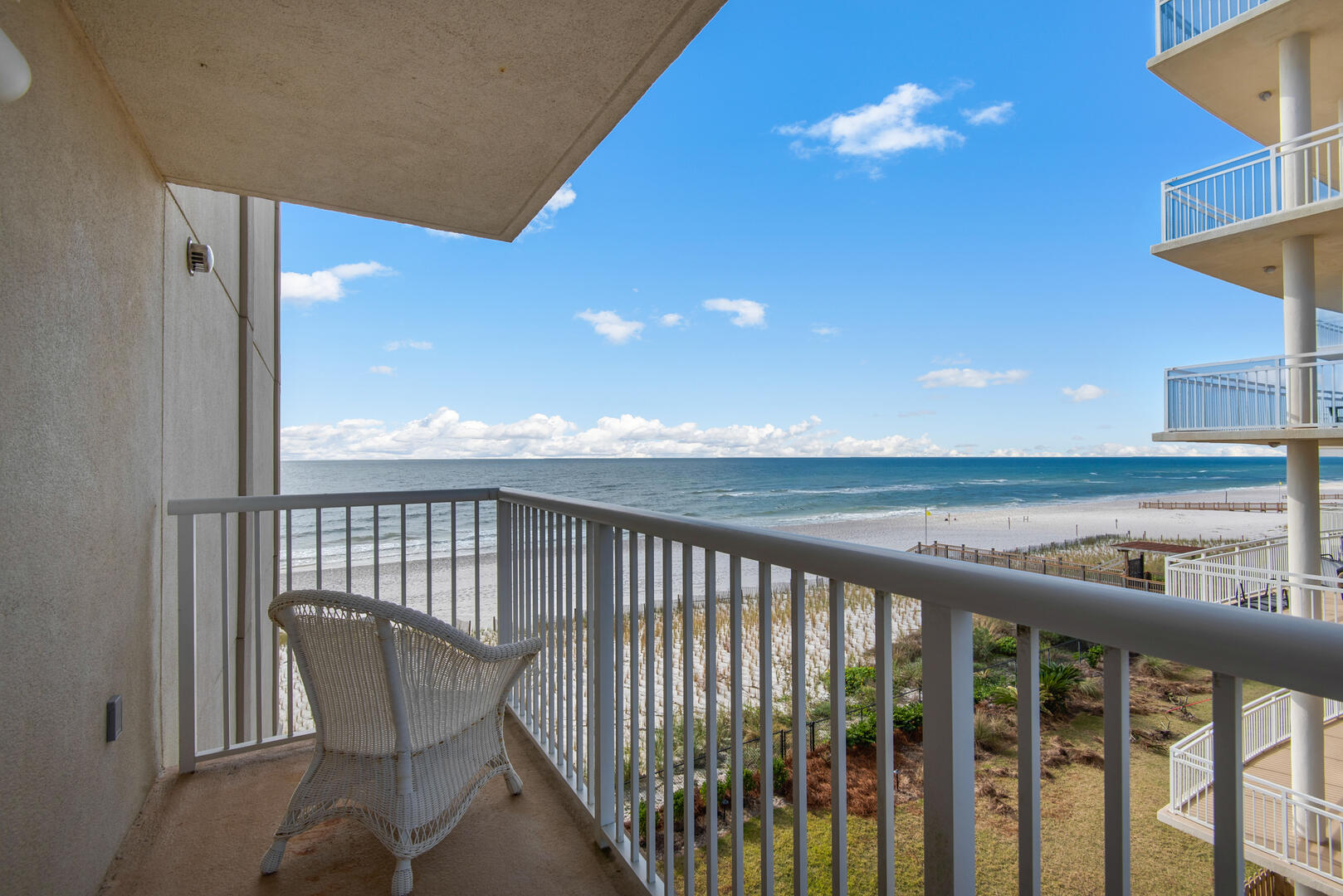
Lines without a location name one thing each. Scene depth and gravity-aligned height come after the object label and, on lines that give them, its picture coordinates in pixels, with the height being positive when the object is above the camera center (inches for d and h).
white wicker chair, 62.3 -26.4
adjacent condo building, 236.8 +84.3
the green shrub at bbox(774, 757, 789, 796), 194.4 -103.2
